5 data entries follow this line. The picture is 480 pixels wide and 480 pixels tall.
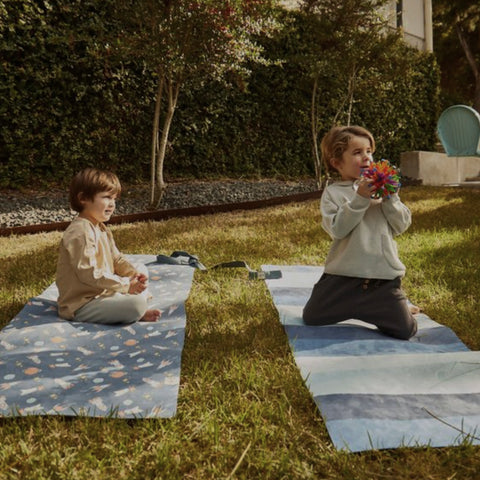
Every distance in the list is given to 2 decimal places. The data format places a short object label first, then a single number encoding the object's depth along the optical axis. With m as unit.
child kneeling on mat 2.58
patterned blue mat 1.82
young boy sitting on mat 2.71
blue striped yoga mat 1.63
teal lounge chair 7.93
